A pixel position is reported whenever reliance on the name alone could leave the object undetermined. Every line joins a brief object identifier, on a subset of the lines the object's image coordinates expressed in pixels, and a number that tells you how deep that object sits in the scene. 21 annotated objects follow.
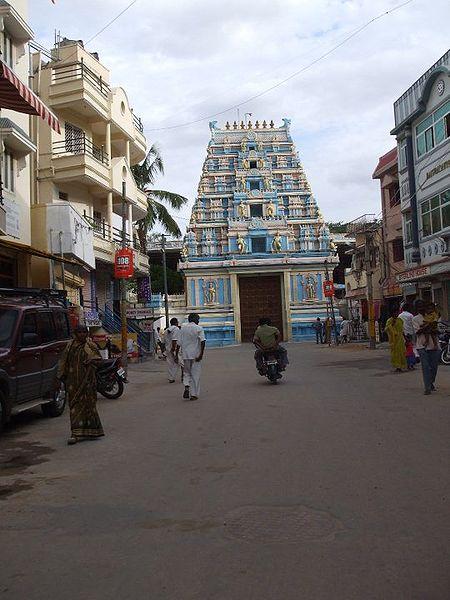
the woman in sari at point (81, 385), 8.18
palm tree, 34.06
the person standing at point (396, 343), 15.68
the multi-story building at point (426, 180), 25.23
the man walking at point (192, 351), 12.12
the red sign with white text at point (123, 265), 20.06
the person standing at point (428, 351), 11.26
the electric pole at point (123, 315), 18.27
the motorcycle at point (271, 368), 14.30
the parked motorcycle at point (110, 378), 12.79
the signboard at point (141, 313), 25.17
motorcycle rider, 14.47
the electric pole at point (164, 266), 32.52
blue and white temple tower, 44.28
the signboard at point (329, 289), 36.09
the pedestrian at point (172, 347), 16.55
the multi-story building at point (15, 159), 17.03
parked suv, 8.73
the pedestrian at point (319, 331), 38.22
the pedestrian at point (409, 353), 16.17
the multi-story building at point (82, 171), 20.25
